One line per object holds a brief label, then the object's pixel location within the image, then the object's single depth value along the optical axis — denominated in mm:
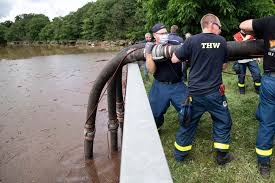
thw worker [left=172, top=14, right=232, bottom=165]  3773
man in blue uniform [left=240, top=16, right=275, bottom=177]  3551
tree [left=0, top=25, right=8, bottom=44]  103312
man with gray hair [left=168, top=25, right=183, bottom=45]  4616
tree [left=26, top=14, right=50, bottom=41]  94000
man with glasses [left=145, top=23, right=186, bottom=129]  4647
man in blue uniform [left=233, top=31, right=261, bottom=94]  7617
